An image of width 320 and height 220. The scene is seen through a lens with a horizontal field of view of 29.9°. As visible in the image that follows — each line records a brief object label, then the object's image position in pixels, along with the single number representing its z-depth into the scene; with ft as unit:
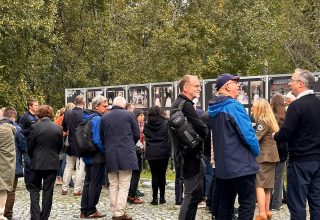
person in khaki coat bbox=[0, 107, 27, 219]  32.81
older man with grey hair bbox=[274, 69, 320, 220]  22.97
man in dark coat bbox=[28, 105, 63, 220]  30.68
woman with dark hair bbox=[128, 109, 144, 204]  38.99
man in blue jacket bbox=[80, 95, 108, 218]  33.83
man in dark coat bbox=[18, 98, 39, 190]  41.09
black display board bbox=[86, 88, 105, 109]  62.34
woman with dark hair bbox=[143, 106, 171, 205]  37.42
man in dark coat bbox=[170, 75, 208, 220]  24.94
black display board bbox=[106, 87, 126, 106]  59.62
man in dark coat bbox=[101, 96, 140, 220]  32.45
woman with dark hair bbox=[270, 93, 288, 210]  31.73
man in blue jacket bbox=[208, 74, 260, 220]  22.09
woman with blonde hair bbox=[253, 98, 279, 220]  29.48
